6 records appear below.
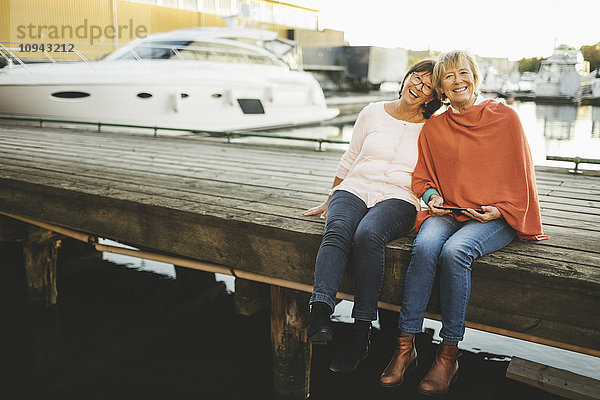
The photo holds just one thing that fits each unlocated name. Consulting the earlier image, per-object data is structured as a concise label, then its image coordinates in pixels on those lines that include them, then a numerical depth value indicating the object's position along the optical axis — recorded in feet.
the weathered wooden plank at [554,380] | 7.43
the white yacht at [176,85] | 32.94
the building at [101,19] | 65.31
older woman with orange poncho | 7.10
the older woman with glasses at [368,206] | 7.44
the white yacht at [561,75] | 93.10
